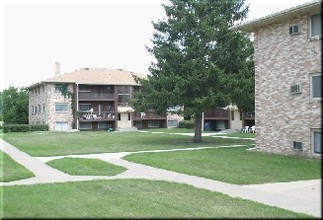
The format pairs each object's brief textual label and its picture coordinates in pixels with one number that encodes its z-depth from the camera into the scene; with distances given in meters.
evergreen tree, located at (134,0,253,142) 26.28
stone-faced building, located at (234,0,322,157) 17.77
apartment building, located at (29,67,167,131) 53.62
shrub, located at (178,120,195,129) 57.44
